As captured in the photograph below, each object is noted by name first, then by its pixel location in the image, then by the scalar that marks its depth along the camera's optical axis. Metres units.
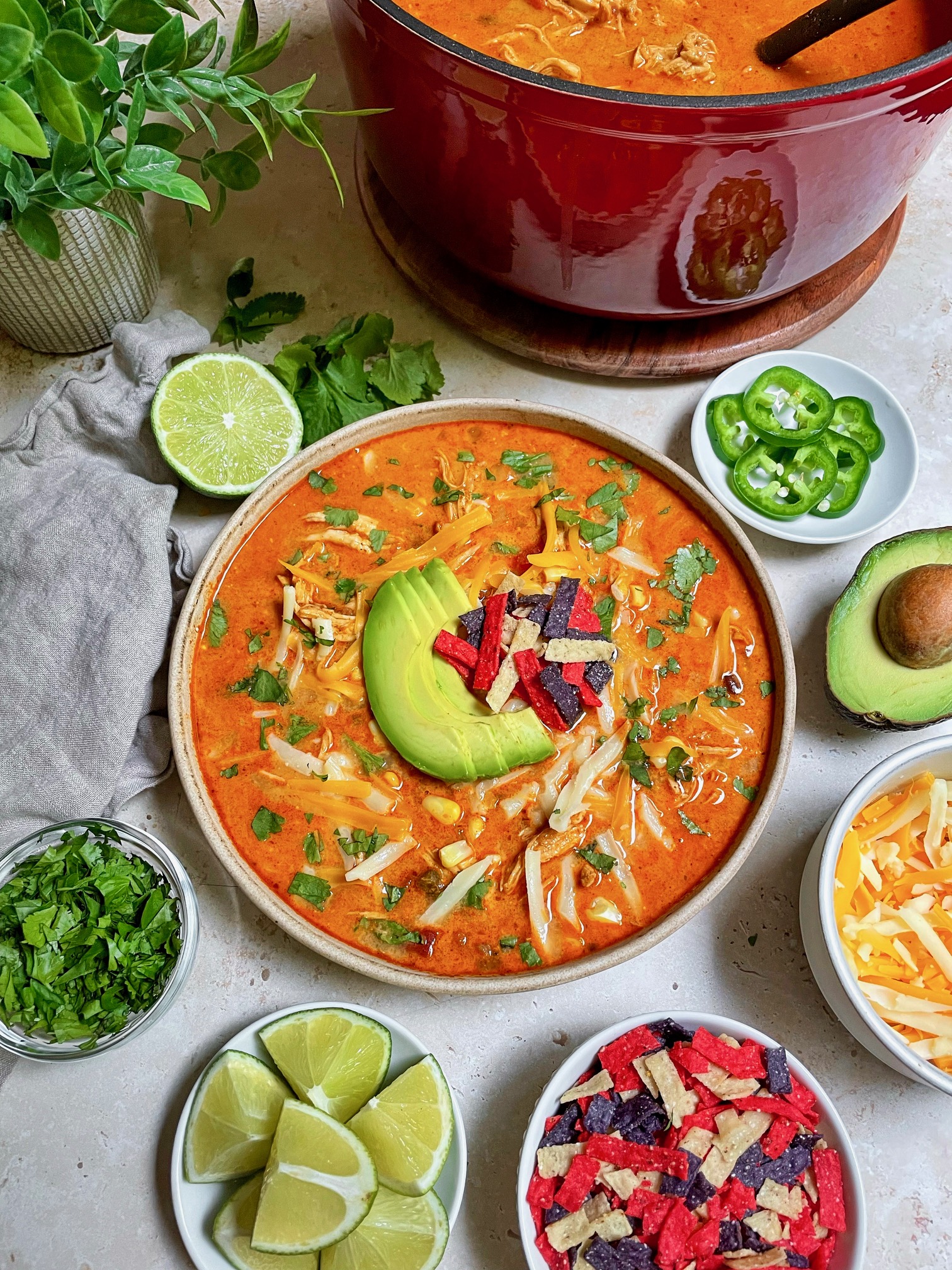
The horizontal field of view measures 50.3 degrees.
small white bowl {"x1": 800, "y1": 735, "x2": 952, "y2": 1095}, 0.29
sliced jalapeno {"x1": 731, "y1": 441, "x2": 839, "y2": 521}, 0.37
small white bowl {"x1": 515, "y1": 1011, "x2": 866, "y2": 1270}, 0.28
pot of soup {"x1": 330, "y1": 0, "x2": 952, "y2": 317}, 0.27
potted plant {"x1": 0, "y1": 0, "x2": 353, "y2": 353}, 0.22
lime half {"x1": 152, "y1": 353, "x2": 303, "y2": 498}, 0.35
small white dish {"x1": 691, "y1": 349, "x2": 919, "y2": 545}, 0.37
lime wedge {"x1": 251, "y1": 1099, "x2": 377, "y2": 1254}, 0.28
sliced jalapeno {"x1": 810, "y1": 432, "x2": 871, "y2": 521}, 0.38
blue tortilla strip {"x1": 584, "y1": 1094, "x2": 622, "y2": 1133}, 0.29
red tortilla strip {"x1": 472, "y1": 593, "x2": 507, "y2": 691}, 0.32
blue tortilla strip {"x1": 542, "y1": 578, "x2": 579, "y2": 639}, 0.33
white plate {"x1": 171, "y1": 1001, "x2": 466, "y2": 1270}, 0.29
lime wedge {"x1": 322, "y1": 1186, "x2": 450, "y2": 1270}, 0.29
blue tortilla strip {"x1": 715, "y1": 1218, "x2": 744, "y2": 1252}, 0.28
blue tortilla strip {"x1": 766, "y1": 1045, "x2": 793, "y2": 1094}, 0.29
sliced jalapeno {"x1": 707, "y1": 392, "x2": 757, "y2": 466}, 0.38
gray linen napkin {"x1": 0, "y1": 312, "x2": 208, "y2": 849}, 0.34
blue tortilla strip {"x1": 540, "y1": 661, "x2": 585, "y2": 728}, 0.32
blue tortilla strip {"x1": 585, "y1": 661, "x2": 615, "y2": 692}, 0.33
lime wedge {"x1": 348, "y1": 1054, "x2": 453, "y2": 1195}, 0.29
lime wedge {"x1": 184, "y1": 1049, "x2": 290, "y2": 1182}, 0.30
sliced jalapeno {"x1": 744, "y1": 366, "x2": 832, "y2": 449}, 0.38
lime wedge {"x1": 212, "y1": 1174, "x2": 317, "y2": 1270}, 0.29
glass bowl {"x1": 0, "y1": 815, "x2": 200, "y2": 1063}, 0.31
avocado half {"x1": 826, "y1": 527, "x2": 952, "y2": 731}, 0.33
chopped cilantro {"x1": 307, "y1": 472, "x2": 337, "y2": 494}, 0.36
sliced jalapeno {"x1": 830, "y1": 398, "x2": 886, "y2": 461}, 0.38
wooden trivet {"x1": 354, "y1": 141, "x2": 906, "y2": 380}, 0.39
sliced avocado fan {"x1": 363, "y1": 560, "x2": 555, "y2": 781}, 0.32
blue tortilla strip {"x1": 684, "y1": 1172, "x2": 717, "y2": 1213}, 0.28
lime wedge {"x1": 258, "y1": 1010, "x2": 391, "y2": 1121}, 0.30
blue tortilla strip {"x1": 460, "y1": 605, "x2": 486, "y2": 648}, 0.33
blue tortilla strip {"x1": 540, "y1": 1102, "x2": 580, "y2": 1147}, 0.29
